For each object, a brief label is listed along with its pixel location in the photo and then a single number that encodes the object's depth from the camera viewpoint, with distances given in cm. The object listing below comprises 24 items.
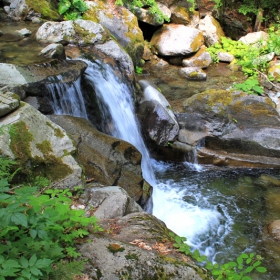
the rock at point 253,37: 1266
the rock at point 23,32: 815
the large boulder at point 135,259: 237
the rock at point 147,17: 1171
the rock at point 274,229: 516
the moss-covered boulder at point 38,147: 366
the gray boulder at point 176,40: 1181
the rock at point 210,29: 1279
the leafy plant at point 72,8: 942
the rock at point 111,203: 362
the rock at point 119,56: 792
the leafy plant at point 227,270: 247
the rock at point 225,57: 1213
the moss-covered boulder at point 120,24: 984
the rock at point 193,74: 1074
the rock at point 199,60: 1170
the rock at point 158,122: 752
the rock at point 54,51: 669
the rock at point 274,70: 1008
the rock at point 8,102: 385
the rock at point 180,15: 1295
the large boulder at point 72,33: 801
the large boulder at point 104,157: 480
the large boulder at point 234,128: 748
